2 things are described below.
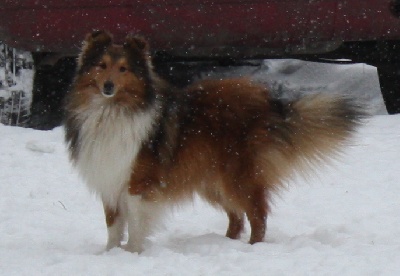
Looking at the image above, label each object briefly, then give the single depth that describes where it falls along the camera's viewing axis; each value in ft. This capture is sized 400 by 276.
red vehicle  53.88
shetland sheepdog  37.68
